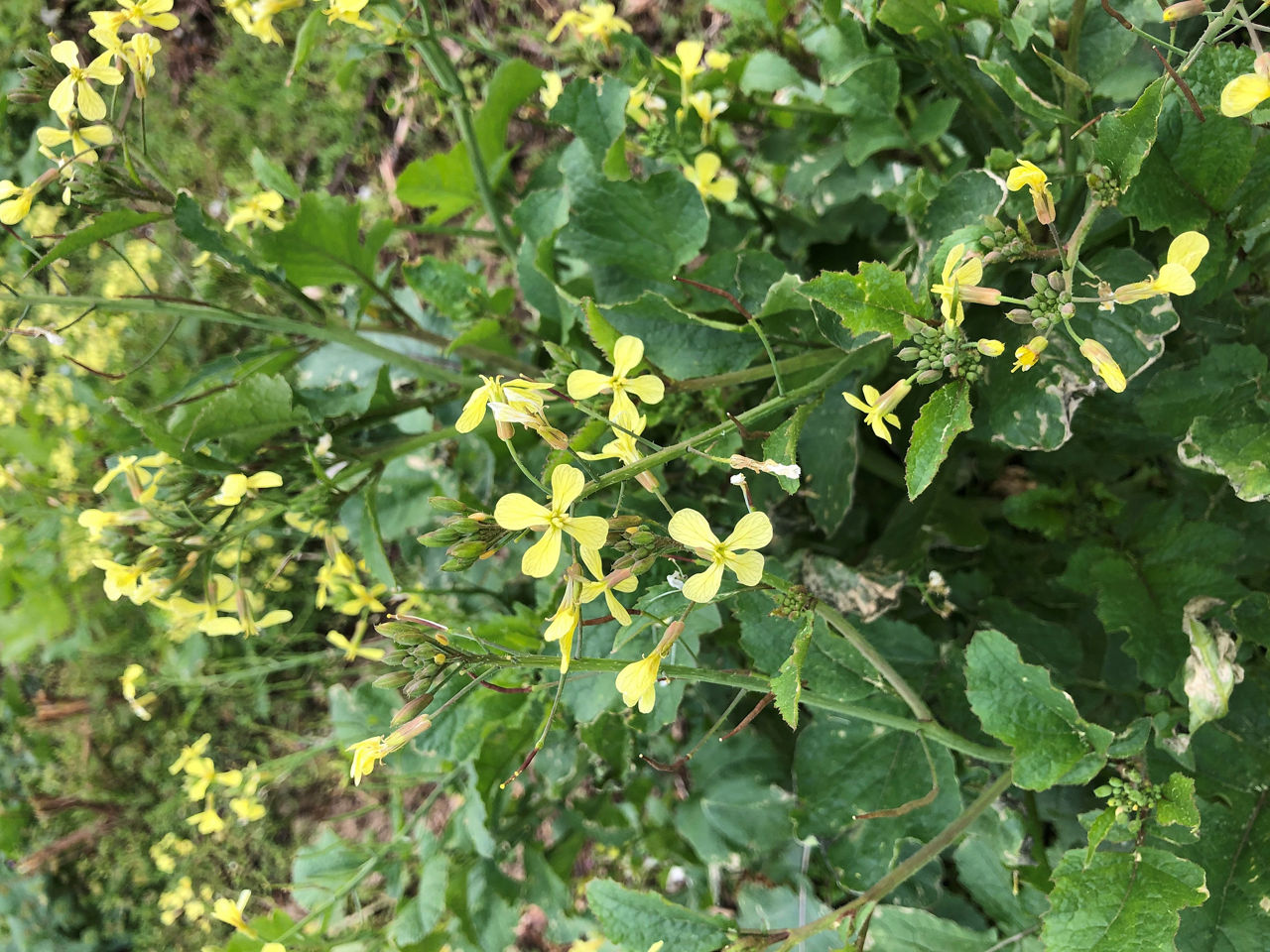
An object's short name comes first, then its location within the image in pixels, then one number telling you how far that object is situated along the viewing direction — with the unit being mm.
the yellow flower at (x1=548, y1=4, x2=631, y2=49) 401
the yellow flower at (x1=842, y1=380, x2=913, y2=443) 246
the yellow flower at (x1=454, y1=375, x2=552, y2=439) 248
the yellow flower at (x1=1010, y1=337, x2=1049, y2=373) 233
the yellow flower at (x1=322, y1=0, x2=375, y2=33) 289
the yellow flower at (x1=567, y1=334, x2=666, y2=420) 251
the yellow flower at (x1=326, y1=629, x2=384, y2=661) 400
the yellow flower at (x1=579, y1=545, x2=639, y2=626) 231
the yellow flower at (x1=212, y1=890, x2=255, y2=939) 355
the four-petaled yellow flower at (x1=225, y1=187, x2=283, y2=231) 379
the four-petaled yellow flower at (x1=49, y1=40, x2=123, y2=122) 283
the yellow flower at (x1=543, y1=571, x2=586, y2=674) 228
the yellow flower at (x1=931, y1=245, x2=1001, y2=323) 230
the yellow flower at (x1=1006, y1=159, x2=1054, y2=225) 227
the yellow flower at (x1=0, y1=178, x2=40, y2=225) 287
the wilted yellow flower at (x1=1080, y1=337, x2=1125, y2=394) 224
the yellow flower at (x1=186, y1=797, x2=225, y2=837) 463
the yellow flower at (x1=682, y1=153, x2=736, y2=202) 367
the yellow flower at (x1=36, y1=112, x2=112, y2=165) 291
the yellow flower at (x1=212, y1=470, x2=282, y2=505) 302
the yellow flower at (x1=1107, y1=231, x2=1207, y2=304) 224
